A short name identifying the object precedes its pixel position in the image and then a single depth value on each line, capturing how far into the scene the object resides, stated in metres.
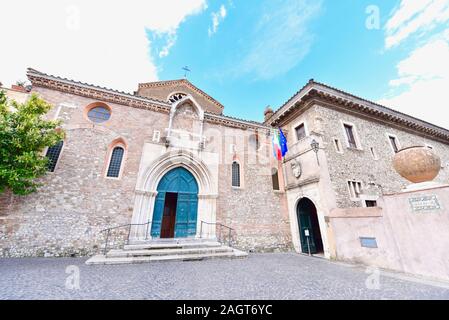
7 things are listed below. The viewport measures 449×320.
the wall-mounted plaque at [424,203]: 4.78
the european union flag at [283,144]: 10.52
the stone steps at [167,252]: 5.76
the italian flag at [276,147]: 10.60
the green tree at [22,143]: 5.53
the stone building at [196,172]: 6.81
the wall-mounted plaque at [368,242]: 6.11
